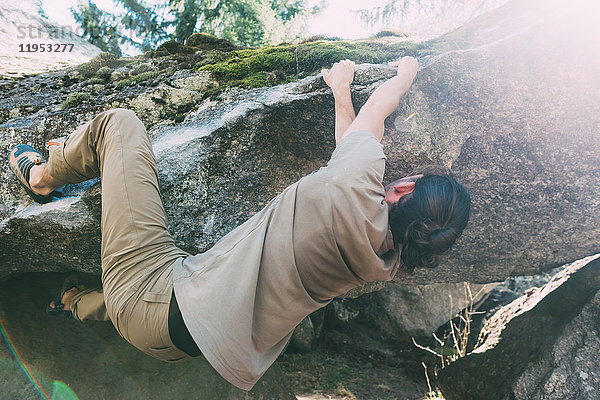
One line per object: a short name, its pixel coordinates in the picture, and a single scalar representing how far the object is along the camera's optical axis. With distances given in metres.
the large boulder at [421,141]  3.14
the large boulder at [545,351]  3.37
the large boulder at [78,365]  3.69
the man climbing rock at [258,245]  2.26
